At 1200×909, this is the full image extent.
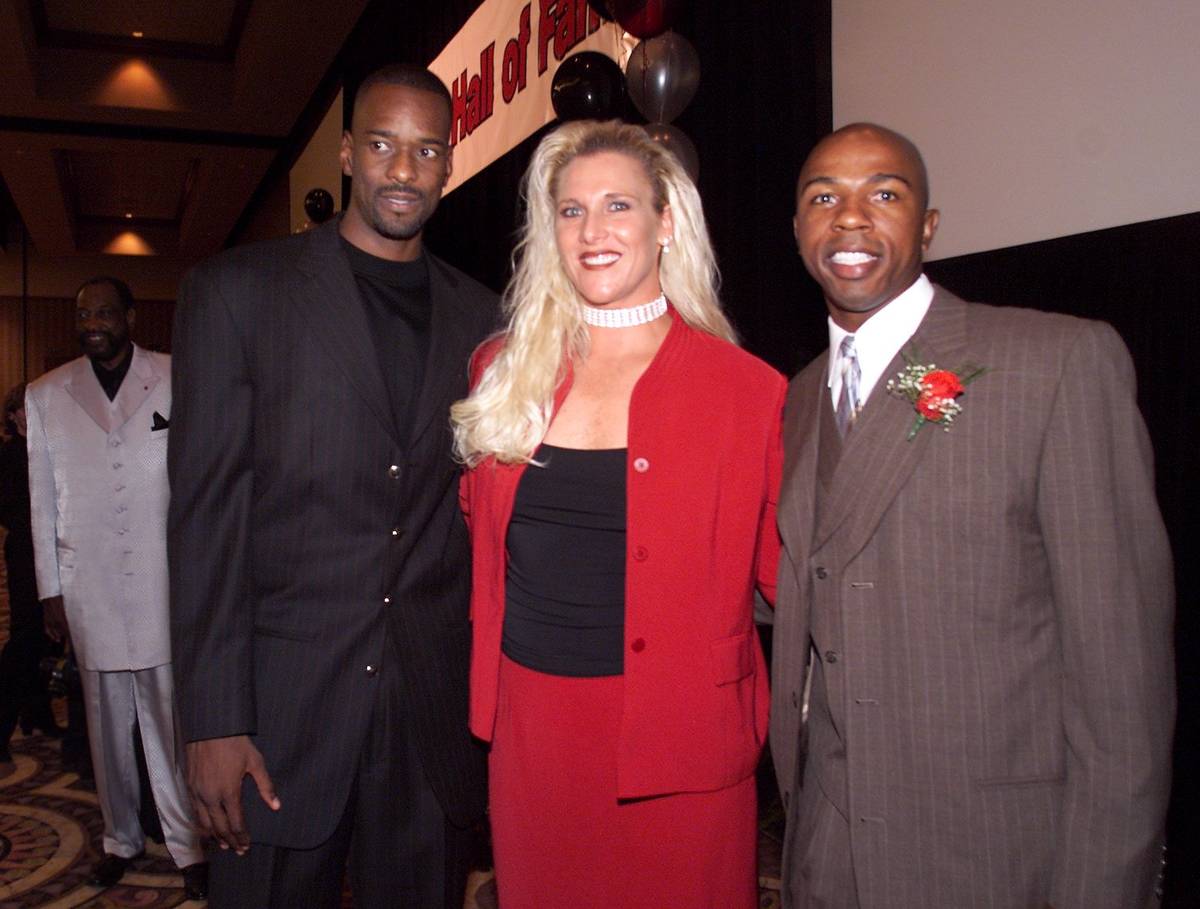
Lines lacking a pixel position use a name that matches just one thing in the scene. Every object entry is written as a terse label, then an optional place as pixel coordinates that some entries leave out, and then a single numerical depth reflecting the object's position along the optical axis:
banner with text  5.07
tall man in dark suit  1.74
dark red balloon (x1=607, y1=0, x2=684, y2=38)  3.39
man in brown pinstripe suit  1.31
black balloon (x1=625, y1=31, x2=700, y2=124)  3.46
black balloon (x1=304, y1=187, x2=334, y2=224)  8.33
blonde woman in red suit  1.71
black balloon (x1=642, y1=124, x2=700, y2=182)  3.27
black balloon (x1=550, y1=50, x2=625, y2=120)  3.83
